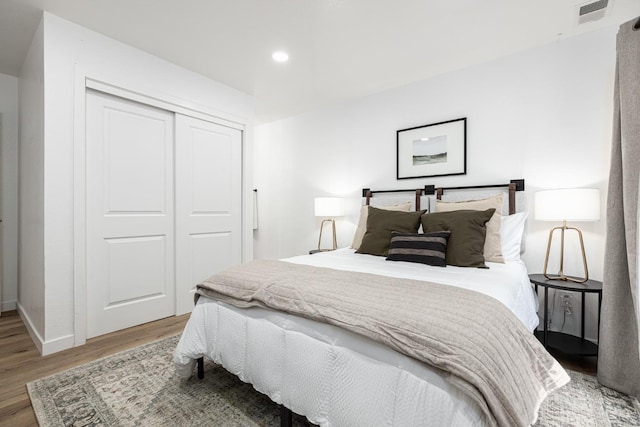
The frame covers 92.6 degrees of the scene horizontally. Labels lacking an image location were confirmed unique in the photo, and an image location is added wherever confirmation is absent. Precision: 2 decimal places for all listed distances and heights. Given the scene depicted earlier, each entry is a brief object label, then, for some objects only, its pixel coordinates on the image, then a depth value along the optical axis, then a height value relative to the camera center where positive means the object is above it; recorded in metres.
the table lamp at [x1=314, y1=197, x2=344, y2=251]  3.54 +0.02
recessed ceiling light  2.69 +1.35
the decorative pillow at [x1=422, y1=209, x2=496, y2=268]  2.09 -0.17
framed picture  2.91 +0.60
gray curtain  1.66 -0.14
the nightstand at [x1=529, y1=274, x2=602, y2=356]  1.98 -0.92
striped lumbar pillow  2.12 -0.28
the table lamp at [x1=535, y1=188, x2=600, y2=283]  2.05 +0.03
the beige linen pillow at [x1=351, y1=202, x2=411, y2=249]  2.96 -0.13
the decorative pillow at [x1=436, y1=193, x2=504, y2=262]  2.25 -0.10
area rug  1.49 -1.04
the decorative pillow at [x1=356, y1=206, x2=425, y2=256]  2.54 -0.17
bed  0.94 -0.54
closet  2.47 -0.02
